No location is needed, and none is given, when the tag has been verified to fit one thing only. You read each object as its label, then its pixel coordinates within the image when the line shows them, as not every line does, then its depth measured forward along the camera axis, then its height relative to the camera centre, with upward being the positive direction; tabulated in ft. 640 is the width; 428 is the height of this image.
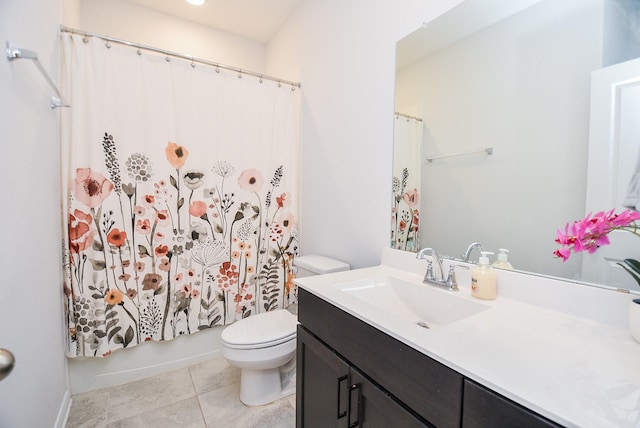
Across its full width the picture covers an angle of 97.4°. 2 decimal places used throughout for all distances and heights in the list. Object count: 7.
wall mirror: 2.78 +1.09
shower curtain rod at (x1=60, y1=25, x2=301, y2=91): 5.13 +3.14
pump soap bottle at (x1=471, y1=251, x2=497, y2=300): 3.18 -0.81
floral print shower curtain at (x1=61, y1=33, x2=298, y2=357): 5.30 +0.18
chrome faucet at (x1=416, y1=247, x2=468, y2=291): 3.60 -0.88
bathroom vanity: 1.64 -1.08
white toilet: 4.87 -2.53
